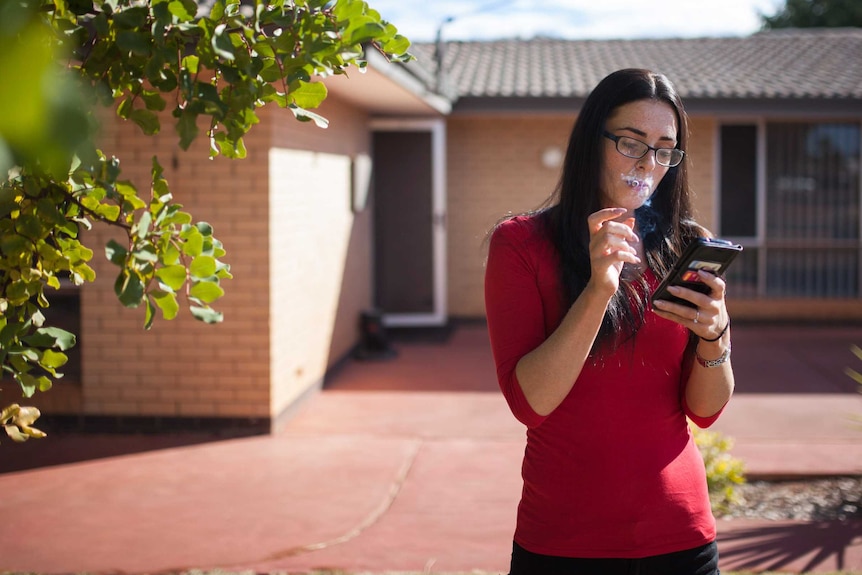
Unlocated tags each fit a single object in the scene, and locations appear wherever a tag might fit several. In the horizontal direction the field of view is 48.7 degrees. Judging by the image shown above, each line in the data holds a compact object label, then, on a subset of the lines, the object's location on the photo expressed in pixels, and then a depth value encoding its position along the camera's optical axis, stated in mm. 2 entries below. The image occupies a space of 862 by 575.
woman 1986
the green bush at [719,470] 5562
